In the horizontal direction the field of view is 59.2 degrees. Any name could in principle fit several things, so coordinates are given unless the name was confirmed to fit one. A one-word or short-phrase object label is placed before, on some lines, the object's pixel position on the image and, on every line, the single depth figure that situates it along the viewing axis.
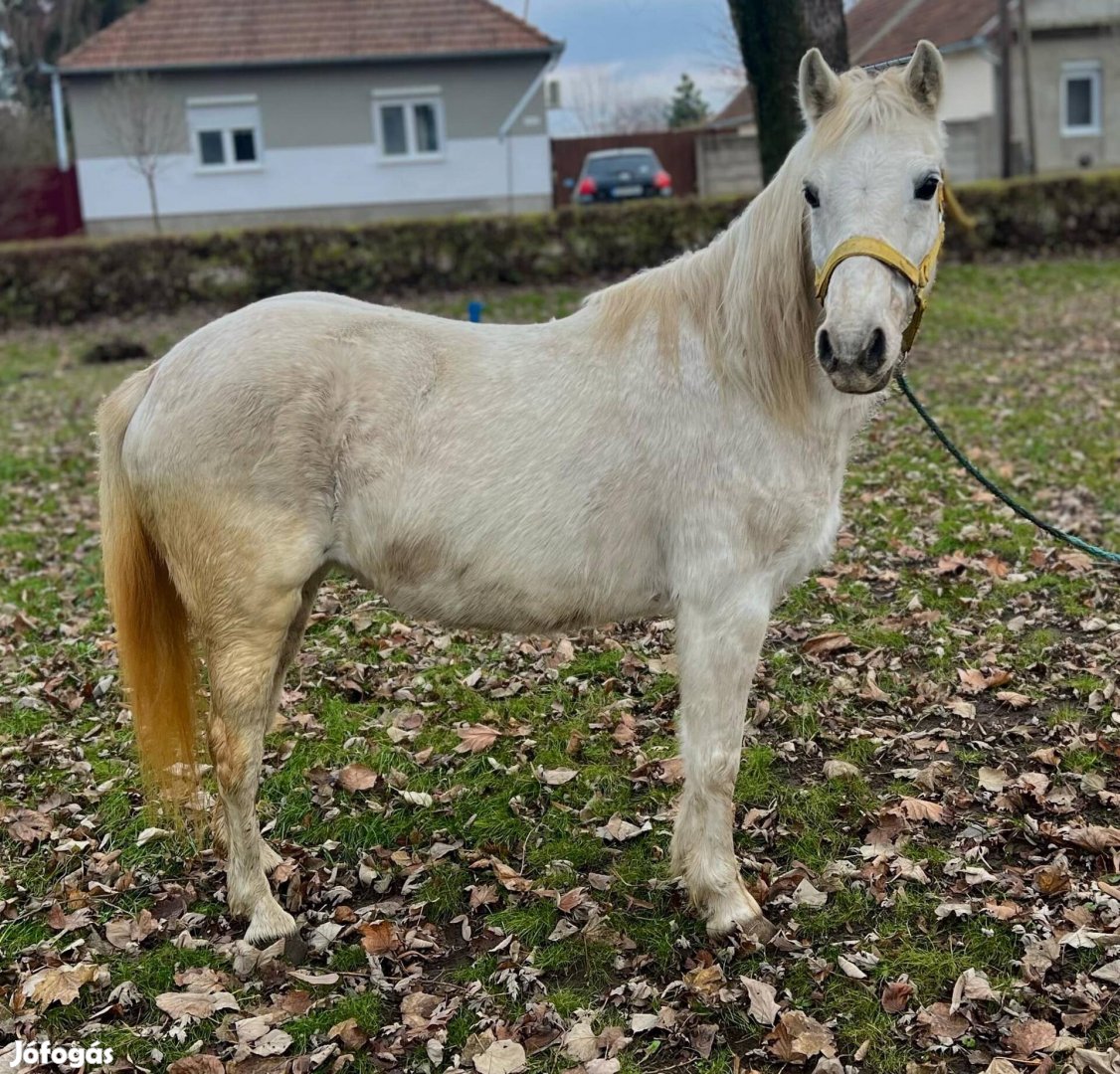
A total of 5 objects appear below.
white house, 23.27
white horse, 2.89
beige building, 26.25
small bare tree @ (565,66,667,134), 56.84
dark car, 22.56
